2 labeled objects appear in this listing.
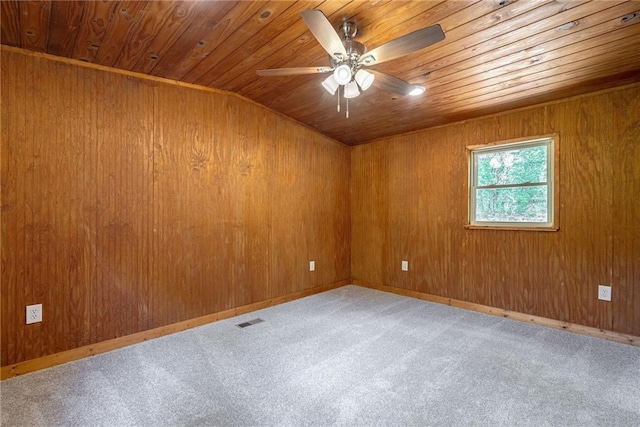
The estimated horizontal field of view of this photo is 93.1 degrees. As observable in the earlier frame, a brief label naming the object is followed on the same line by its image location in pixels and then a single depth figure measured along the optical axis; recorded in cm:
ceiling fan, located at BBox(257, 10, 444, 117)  154
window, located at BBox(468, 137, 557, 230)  305
